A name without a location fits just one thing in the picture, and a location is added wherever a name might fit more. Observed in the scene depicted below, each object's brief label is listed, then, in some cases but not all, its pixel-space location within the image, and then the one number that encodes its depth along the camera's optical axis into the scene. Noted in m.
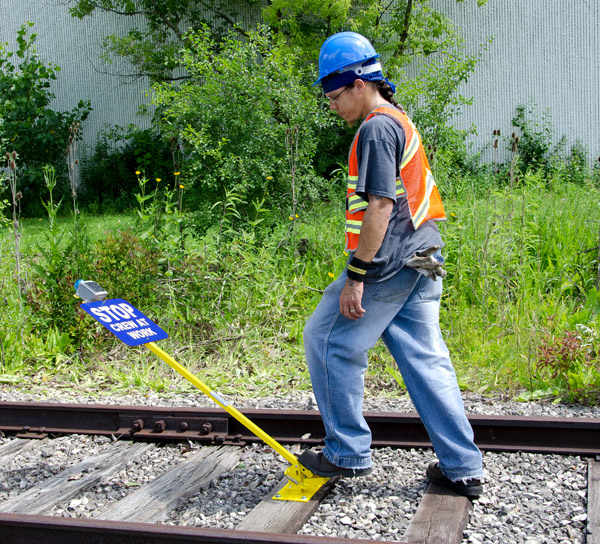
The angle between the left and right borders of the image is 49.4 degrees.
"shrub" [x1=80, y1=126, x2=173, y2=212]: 18.98
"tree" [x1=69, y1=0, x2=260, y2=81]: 18.63
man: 2.75
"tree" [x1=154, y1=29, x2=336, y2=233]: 7.97
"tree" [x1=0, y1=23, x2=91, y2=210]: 18.67
